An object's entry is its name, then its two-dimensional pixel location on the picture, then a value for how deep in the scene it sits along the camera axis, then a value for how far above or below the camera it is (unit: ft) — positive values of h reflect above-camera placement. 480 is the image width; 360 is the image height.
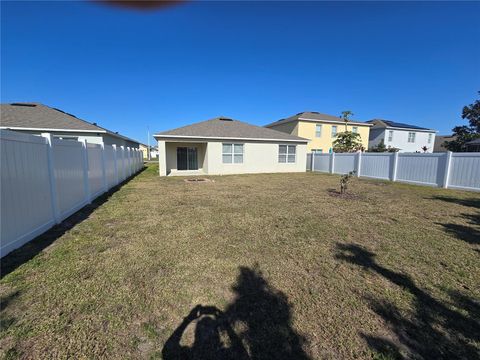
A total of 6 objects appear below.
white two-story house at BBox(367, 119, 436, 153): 105.50 +9.58
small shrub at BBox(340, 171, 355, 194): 29.99 -4.04
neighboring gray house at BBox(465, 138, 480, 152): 88.49 +4.53
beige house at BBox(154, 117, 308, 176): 55.93 +1.08
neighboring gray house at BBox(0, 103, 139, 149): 45.73 +5.74
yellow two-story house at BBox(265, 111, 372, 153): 89.10 +10.90
